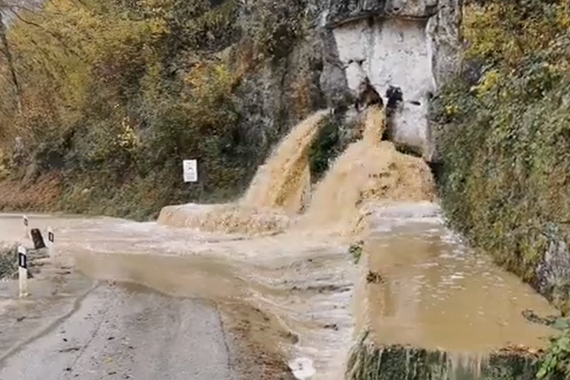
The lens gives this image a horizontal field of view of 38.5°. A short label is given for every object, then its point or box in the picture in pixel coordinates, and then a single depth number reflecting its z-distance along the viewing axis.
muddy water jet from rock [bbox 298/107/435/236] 16.50
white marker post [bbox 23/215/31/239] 20.51
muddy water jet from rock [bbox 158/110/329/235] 18.09
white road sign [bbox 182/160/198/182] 23.75
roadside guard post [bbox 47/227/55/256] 16.56
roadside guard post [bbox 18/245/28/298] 11.32
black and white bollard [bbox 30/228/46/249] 17.16
